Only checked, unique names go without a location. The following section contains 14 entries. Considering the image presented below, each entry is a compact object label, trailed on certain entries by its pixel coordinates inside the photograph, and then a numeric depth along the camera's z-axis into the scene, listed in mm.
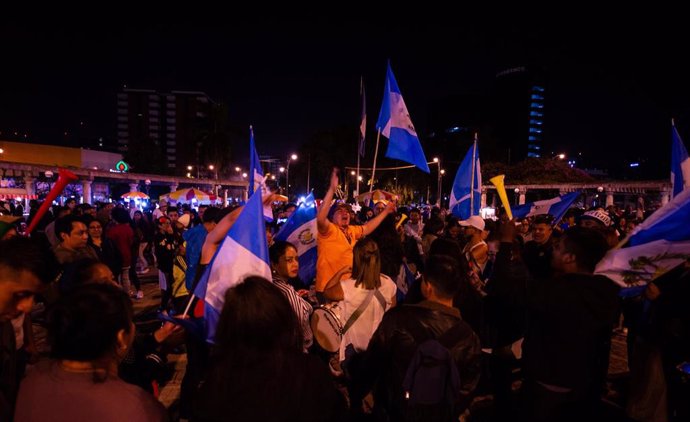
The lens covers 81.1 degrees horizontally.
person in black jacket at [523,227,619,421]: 2709
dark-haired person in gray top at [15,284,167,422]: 1607
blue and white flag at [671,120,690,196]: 5012
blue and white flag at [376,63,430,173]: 6934
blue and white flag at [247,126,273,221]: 6314
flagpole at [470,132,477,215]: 7781
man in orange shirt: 4750
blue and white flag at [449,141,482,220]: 8000
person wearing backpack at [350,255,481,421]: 2338
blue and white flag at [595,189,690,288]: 2883
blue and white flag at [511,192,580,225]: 6984
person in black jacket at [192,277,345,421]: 1708
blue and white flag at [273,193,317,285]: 5461
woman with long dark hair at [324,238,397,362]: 3551
